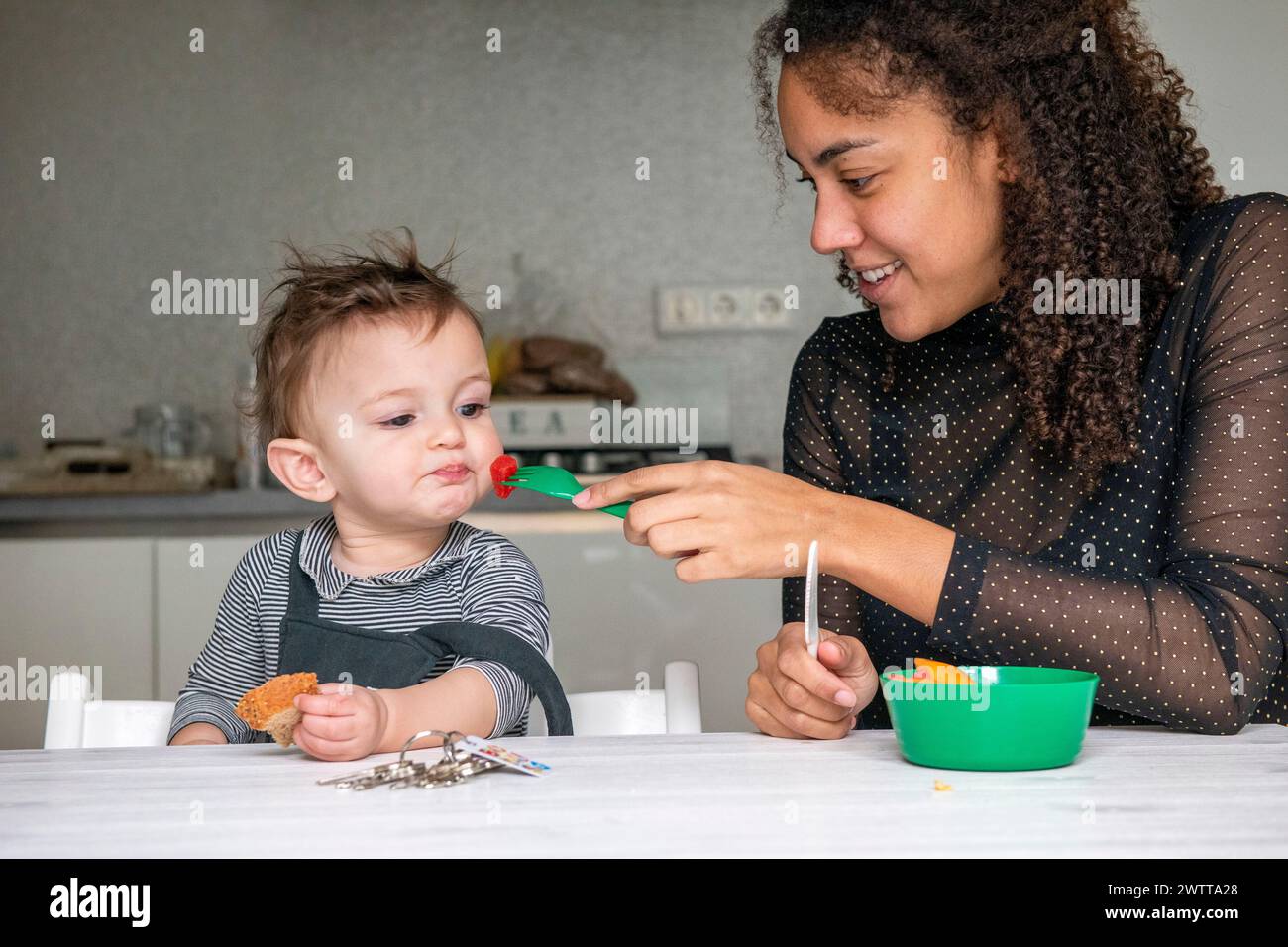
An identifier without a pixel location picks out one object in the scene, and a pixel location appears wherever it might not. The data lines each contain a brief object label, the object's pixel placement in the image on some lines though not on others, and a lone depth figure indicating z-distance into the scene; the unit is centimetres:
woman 99
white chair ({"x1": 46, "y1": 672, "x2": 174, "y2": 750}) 128
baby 133
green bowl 86
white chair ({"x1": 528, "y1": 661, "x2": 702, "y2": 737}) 131
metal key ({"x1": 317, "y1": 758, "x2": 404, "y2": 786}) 85
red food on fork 129
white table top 68
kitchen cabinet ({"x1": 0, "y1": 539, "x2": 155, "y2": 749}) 279
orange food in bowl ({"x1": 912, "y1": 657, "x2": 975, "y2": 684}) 94
